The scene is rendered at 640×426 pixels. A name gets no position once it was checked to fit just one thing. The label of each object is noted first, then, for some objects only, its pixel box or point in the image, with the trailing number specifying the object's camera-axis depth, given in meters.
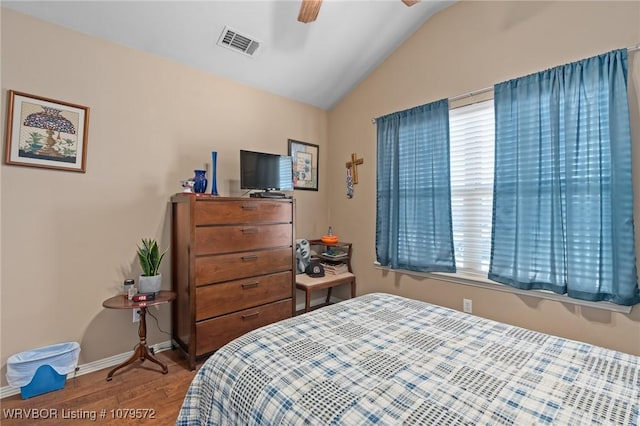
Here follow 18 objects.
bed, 0.90
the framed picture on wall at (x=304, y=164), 3.41
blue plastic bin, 1.82
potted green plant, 2.17
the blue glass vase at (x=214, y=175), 2.54
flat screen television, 2.60
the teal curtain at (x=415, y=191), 2.62
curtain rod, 2.38
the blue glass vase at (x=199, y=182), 2.42
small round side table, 2.05
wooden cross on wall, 3.39
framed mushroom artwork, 1.89
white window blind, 2.43
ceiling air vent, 2.40
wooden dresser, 2.19
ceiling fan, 1.78
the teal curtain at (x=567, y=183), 1.78
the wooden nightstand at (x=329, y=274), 2.93
